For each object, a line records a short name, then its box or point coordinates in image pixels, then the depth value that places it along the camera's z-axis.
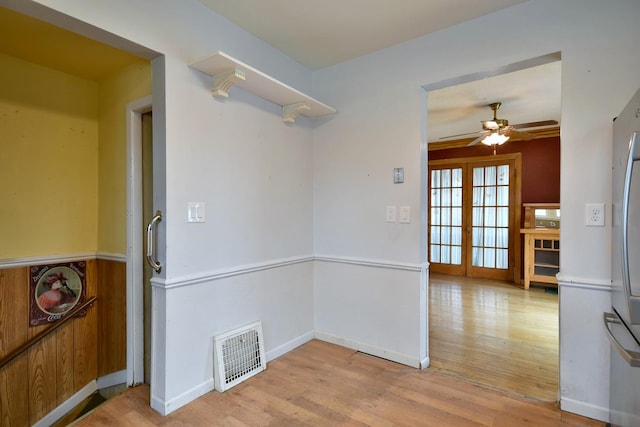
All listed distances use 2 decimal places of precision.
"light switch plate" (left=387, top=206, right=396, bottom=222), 2.55
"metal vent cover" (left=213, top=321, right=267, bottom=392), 2.13
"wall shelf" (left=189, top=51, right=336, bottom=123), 1.93
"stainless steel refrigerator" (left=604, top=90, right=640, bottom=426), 1.23
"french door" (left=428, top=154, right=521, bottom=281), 5.57
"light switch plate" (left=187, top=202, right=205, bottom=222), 2.00
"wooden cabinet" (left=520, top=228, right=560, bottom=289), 4.88
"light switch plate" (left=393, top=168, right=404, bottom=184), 2.51
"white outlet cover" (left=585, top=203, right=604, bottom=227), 1.81
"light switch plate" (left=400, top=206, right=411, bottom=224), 2.48
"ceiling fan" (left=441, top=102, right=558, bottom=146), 3.75
